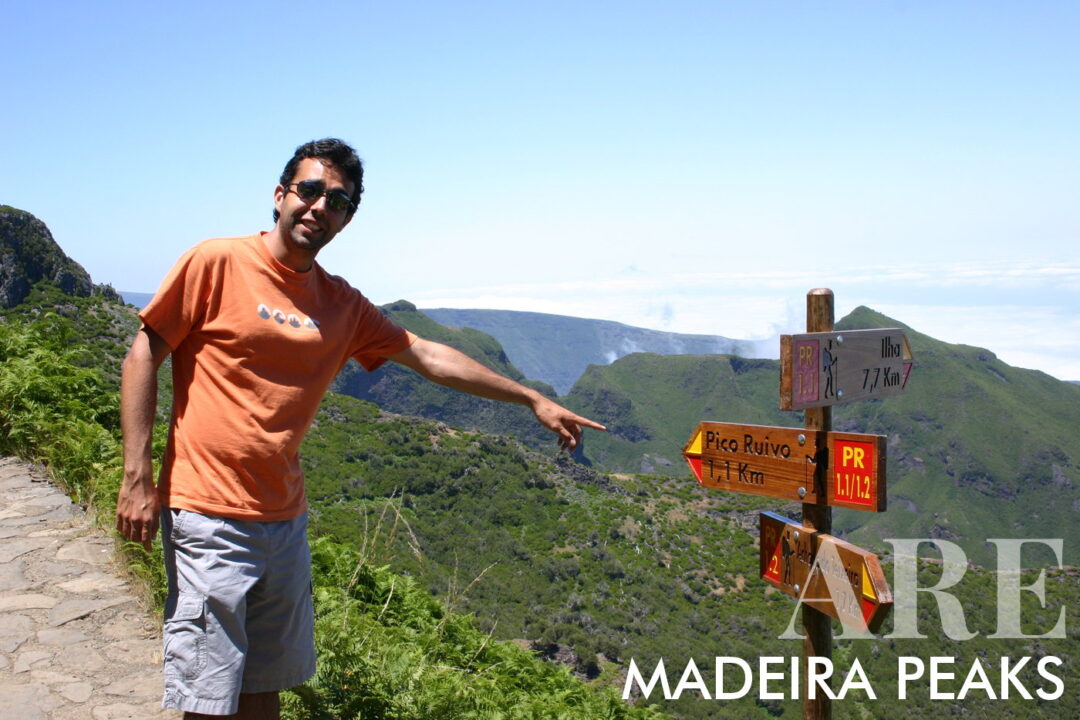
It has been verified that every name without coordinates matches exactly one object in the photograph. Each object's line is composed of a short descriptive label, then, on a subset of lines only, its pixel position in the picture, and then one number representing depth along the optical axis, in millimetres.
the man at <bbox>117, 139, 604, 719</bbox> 2180
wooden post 3727
